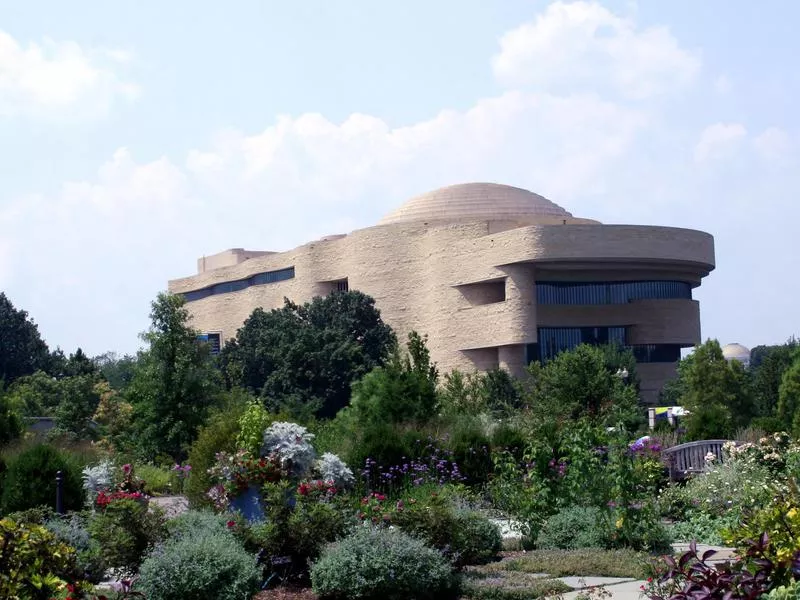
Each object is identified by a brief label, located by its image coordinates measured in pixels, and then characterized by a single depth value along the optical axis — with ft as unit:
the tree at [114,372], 347.36
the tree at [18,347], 272.72
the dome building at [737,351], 517.14
